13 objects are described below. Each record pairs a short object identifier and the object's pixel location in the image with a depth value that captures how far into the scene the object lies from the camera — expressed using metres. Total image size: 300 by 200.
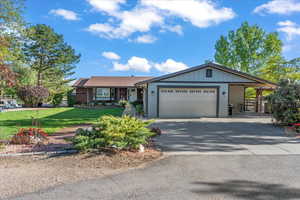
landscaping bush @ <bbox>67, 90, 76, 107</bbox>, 23.52
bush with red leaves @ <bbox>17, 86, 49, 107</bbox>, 20.47
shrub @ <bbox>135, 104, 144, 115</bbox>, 15.08
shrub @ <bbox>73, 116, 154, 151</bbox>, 4.97
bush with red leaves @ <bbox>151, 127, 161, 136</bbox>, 6.72
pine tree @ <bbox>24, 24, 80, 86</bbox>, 24.62
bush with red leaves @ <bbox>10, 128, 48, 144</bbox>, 6.02
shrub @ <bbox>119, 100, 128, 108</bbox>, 22.64
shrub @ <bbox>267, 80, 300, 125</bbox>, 9.62
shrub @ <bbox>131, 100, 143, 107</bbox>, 20.44
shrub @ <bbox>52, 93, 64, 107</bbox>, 22.72
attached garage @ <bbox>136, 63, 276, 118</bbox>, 13.56
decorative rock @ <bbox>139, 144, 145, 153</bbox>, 5.23
